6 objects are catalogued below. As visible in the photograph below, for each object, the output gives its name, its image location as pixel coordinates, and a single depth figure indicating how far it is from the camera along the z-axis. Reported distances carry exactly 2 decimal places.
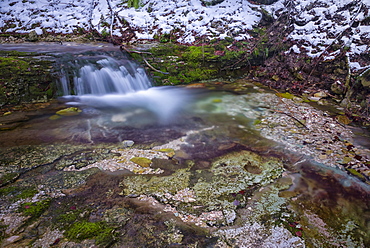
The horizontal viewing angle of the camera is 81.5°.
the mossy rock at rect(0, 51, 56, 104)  5.21
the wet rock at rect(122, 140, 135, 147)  3.71
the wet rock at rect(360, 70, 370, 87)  5.28
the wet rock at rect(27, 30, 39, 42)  10.09
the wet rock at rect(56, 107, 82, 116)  5.00
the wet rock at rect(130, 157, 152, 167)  3.12
